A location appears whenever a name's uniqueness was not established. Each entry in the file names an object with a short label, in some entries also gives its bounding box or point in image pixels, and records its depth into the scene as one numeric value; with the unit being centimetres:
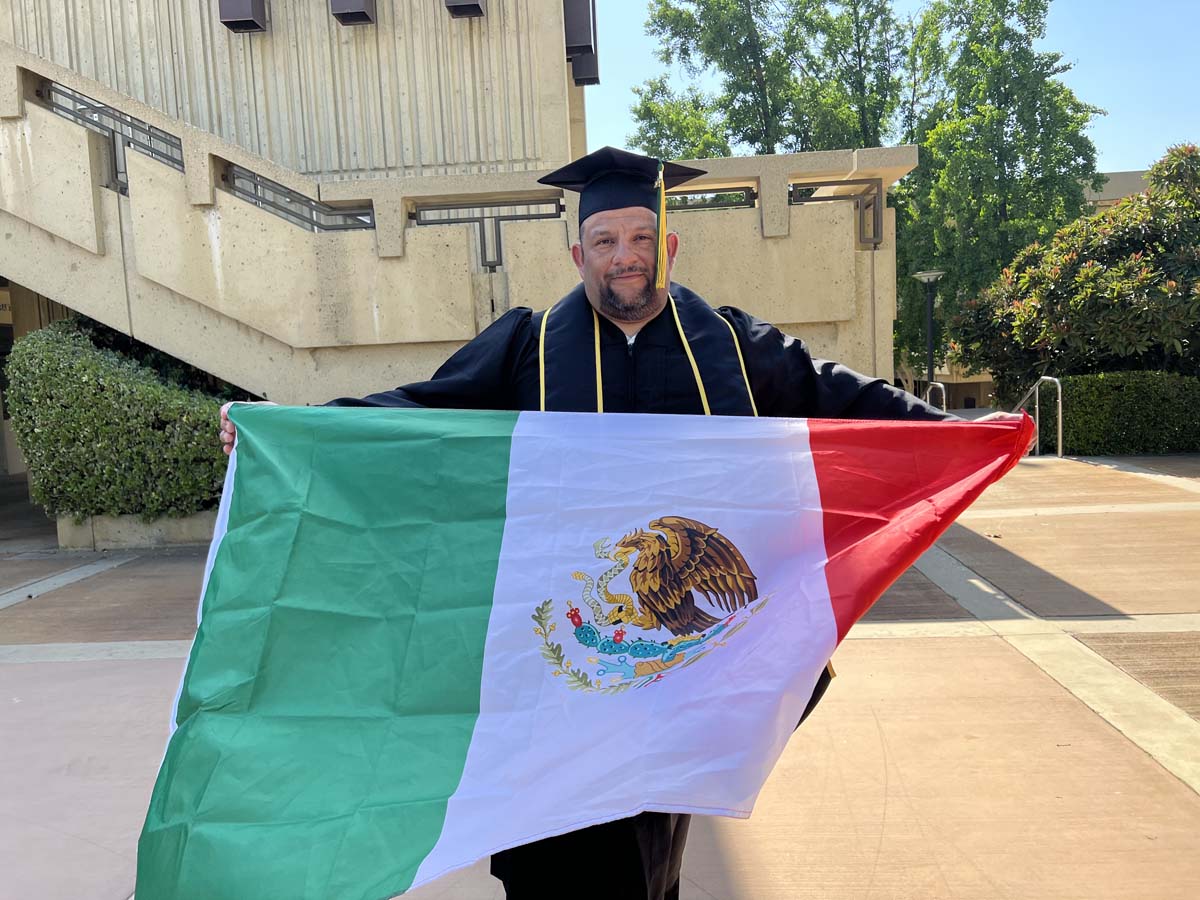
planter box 865
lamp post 2206
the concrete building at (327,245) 816
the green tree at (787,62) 2878
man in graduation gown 263
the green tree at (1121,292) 1306
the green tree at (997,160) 2341
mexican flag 213
